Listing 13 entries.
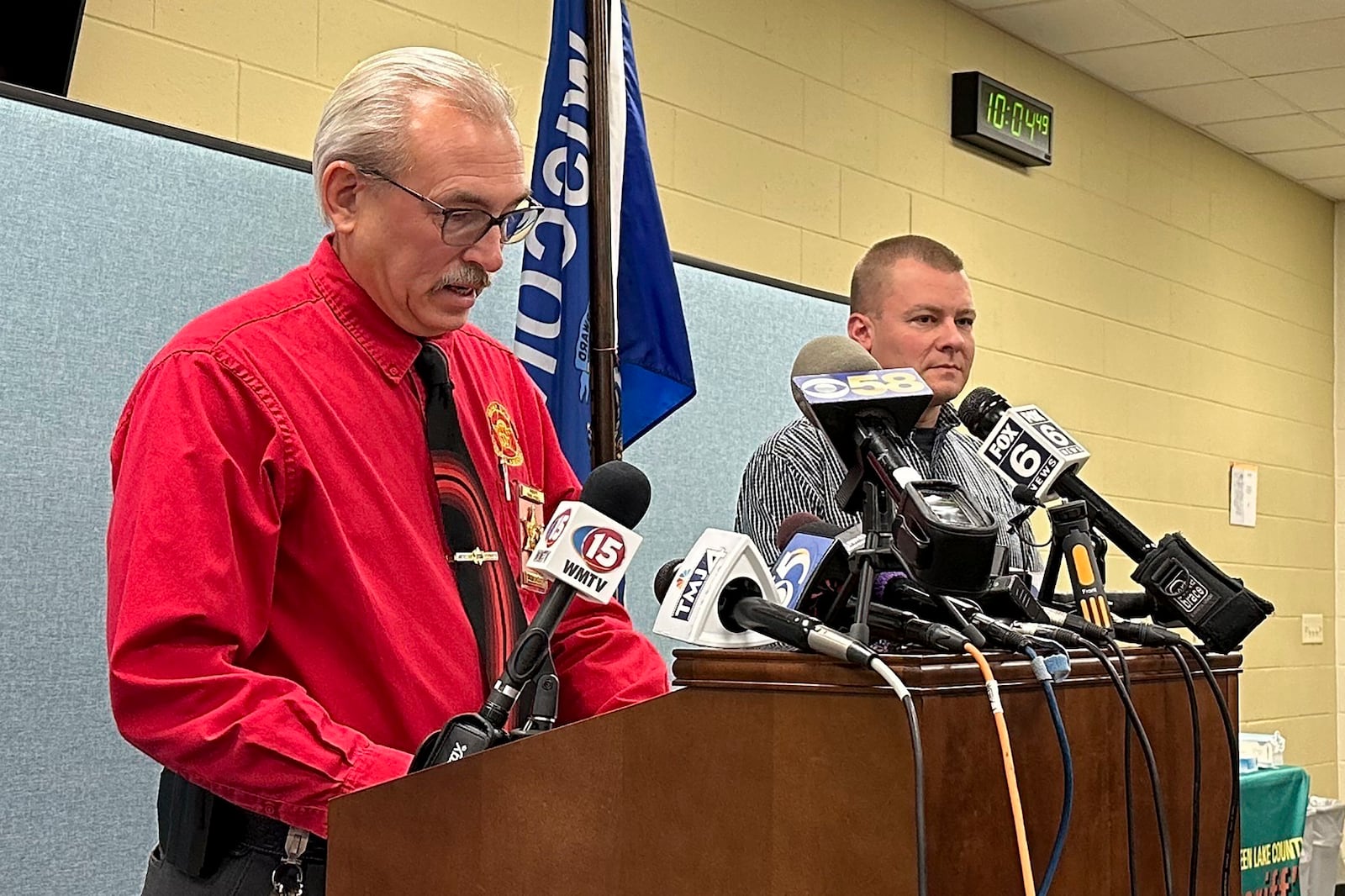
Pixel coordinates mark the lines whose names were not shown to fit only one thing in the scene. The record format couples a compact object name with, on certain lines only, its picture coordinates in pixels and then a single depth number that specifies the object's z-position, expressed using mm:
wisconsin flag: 2559
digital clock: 4617
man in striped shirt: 2125
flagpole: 2436
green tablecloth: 3784
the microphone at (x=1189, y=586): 1209
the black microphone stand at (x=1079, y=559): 1214
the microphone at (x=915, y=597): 1004
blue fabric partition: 2193
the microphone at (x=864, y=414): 1125
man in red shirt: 1250
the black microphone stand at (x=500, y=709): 1081
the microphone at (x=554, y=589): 1085
